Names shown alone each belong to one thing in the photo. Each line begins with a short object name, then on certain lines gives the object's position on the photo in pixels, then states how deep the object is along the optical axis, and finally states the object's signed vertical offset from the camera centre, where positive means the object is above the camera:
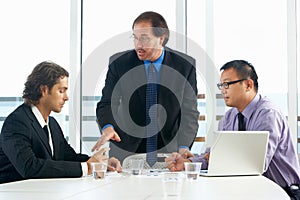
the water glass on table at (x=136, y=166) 2.18 -0.27
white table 1.52 -0.29
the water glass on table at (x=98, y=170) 2.04 -0.27
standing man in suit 2.75 +0.07
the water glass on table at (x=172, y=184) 1.49 -0.24
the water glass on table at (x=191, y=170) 2.00 -0.26
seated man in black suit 2.18 -0.16
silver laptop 2.08 -0.20
